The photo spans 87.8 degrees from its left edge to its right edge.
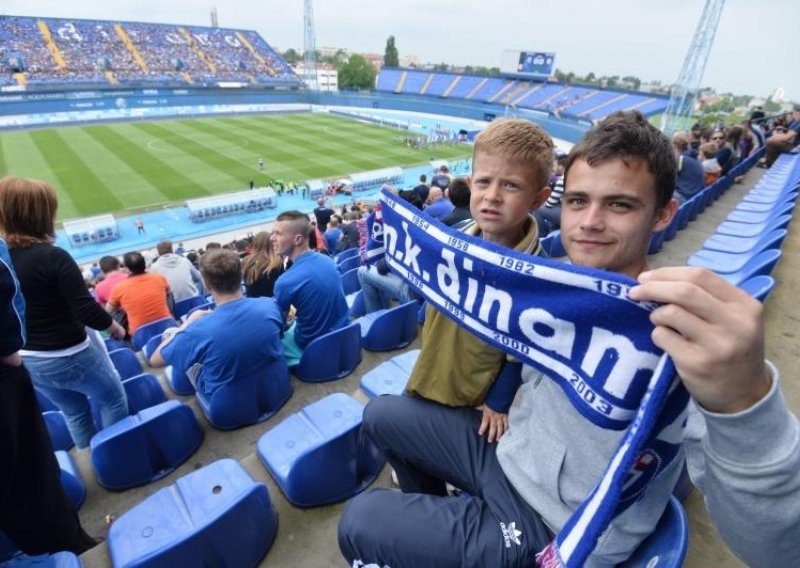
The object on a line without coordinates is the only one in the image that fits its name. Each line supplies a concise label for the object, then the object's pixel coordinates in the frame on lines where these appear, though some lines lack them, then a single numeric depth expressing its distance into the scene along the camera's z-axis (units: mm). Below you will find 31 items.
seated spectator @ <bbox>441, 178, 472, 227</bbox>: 4527
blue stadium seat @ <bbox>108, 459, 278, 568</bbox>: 1617
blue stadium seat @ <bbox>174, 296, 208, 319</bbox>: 6242
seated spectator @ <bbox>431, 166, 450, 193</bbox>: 11344
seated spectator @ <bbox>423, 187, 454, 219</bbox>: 5907
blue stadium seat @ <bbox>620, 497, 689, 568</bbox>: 1069
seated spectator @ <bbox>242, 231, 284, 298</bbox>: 4367
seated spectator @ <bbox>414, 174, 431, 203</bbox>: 9440
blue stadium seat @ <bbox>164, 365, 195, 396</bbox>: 3689
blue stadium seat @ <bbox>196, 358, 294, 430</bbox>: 3020
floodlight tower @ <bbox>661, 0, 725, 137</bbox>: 33600
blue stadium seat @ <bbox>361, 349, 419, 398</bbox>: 2799
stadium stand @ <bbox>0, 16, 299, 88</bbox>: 39875
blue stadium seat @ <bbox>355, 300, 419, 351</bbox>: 3992
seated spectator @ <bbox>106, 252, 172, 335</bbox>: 4902
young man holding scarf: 788
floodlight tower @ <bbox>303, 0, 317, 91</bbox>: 52634
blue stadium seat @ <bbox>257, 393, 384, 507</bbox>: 2095
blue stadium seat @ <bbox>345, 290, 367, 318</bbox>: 5535
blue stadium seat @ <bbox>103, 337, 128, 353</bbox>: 5187
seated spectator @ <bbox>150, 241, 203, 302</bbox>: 6309
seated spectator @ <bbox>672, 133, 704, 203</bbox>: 7059
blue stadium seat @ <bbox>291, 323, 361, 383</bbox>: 3443
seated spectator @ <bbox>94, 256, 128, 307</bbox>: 5734
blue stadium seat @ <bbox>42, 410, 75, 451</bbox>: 3330
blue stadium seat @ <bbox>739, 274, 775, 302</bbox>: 2393
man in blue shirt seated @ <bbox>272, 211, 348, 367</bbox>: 3539
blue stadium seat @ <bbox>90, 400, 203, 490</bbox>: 2490
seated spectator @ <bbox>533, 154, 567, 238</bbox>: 6023
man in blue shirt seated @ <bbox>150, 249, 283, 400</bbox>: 2877
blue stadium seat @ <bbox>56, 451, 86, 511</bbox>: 2451
